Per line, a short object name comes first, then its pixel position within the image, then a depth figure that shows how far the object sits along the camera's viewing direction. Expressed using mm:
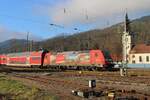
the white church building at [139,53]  113625
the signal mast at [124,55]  37625
